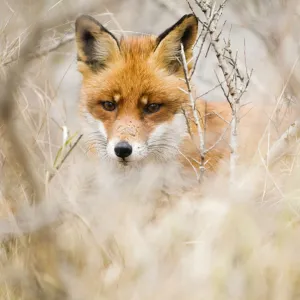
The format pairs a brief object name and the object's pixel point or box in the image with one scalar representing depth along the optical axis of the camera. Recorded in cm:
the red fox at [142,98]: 723
